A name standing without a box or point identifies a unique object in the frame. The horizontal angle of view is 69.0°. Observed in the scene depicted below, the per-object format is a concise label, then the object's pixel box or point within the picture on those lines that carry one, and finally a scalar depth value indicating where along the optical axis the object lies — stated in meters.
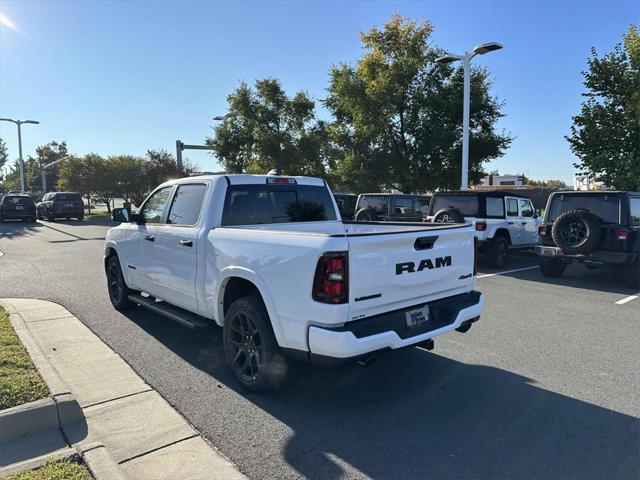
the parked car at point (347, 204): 17.95
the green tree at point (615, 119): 14.20
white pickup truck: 3.41
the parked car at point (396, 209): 14.77
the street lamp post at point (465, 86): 14.14
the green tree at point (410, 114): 19.80
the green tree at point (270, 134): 25.50
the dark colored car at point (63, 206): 27.52
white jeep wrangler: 11.16
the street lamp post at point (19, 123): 35.85
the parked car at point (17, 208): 26.34
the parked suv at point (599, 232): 8.66
